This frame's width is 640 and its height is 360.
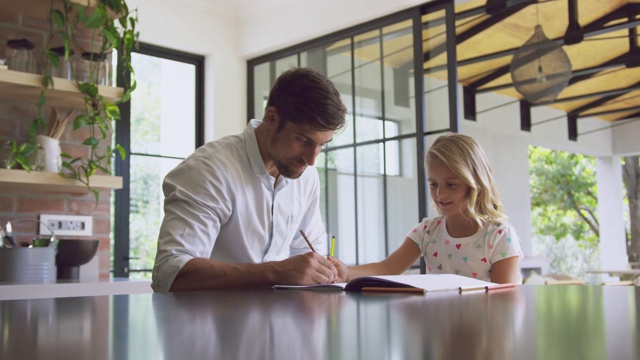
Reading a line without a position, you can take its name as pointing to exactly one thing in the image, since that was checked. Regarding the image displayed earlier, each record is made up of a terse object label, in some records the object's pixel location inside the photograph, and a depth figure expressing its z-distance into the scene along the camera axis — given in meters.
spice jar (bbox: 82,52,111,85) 3.04
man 1.60
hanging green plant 2.90
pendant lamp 4.05
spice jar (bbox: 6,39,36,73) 2.88
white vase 2.91
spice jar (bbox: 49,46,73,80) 2.99
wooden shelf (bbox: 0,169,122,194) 2.77
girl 2.05
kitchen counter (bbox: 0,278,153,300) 2.43
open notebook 1.19
